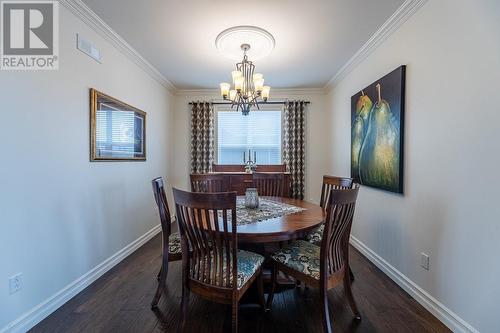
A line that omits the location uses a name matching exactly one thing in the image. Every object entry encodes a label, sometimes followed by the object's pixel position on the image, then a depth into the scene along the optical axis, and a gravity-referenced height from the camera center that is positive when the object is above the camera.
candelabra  4.59 -0.03
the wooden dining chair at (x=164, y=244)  1.96 -0.71
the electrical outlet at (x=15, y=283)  1.63 -0.85
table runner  1.94 -0.45
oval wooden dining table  1.59 -0.47
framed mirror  2.43 +0.36
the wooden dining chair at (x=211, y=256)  1.42 -0.61
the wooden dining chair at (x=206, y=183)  2.95 -0.27
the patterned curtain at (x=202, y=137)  4.65 +0.47
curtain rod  4.63 +1.14
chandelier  2.50 +0.82
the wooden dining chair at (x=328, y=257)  1.55 -0.70
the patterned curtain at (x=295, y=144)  4.59 +0.35
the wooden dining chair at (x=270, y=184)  3.29 -0.30
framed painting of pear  2.32 +0.34
